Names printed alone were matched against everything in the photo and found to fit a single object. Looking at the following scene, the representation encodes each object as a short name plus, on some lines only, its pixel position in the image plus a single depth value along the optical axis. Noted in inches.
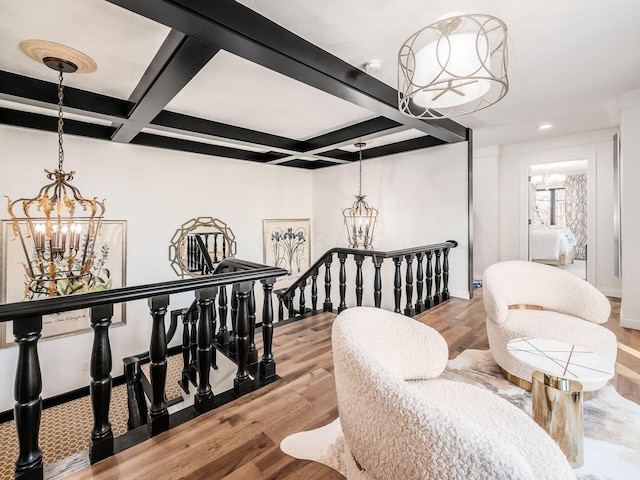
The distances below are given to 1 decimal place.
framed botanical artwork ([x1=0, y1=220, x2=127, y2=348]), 136.4
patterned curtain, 331.3
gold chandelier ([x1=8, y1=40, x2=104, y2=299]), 82.9
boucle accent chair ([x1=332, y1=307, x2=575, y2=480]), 23.0
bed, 258.2
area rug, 52.5
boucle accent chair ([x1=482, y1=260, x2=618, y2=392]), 75.6
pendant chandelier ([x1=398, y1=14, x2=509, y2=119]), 53.8
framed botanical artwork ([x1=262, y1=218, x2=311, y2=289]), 226.7
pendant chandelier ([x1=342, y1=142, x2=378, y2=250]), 189.3
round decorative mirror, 182.5
